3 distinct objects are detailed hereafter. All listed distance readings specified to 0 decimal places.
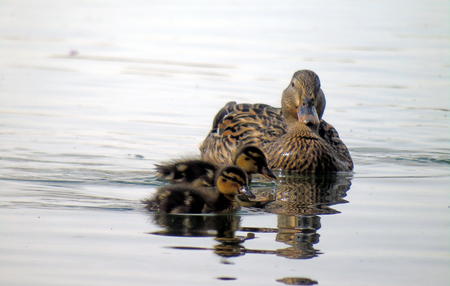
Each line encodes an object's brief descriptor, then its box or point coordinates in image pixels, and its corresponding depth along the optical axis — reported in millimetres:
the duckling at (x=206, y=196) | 13648
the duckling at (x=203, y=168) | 15391
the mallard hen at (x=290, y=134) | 17500
